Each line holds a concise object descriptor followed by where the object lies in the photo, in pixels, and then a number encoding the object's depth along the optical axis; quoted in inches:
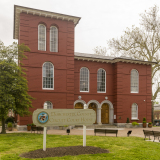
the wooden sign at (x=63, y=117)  403.2
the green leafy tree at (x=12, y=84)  647.1
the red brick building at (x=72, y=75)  867.4
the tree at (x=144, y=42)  1318.9
